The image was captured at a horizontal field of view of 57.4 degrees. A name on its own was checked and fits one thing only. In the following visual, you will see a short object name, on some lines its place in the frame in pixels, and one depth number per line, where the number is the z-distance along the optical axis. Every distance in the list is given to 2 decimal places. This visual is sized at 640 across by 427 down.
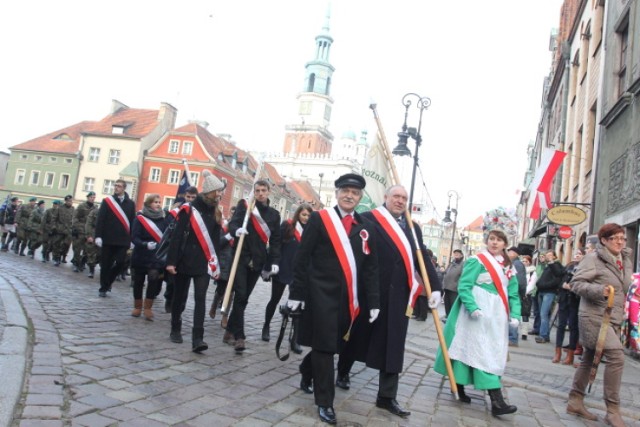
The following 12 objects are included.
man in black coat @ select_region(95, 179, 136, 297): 9.76
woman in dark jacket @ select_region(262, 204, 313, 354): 7.79
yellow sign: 14.72
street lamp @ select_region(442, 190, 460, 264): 32.12
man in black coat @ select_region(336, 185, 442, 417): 5.11
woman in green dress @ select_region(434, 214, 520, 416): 5.56
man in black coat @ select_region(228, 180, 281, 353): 6.96
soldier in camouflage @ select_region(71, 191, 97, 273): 13.81
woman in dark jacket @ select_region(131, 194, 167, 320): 8.18
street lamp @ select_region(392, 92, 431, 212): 17.03
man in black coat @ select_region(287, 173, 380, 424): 4.63
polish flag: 16.30
